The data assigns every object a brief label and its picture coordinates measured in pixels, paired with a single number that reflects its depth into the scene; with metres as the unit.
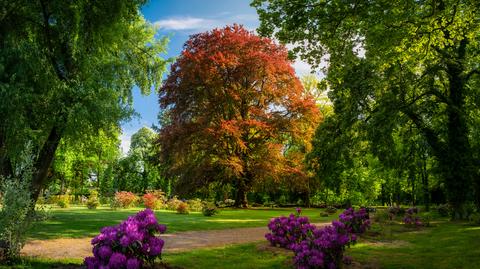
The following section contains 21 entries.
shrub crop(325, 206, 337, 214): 25.23
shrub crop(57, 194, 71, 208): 28.98
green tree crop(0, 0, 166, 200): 9.98
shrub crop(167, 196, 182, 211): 26.95
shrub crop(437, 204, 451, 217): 21.50
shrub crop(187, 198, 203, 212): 26.58
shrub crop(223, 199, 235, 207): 33.87
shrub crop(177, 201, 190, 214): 23.86
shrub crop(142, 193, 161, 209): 25.97
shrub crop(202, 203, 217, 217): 22.23
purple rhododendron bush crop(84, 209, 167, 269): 6.04
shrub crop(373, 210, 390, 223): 17.91
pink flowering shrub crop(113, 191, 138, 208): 25.92
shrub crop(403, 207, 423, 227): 16.09
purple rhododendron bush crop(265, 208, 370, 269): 6.96
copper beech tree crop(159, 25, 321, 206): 29.16
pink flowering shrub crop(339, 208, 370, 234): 11.96
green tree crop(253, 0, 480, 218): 9.70
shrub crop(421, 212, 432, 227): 16.33
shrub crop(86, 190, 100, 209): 26.69
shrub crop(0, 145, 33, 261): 7.39
